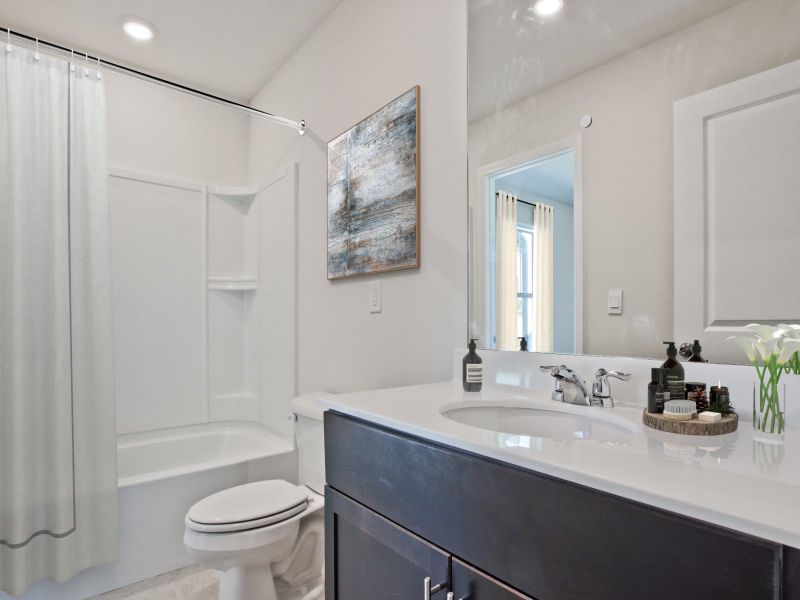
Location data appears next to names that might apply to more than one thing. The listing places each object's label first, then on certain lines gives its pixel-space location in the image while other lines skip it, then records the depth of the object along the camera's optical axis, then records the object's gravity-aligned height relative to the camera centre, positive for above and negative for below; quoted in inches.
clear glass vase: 29.8 -7.8
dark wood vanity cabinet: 18.8 -12.5
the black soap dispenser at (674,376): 33.0 -5.8
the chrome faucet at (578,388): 40.0 -8.1
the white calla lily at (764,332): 29.9 -2.4
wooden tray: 29.5 -8.4
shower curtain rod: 65.9 +35.3
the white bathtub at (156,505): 71.8 -34.4
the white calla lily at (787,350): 28.9 -3.4
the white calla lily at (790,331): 30.4 -2.3
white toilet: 58.9 -30.0
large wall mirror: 34.1 +11.0
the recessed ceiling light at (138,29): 87.4 +52.4
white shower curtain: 66.6 -4.6
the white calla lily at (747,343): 30.9 -3.4
